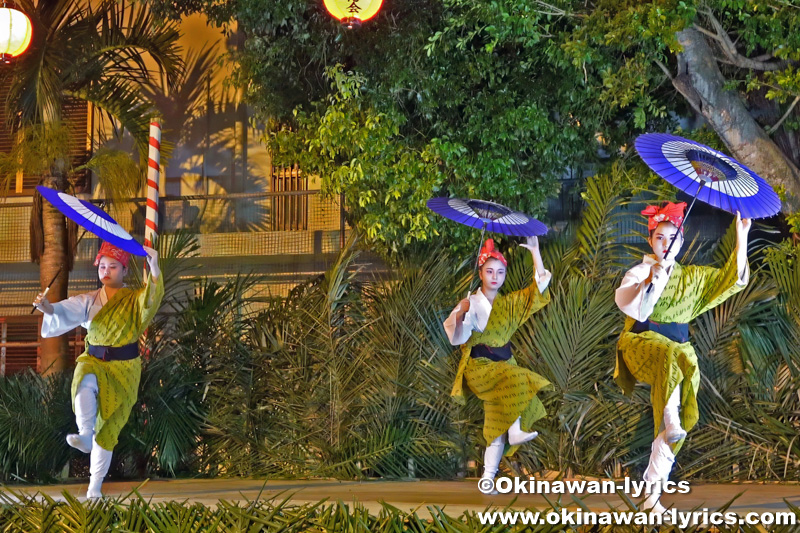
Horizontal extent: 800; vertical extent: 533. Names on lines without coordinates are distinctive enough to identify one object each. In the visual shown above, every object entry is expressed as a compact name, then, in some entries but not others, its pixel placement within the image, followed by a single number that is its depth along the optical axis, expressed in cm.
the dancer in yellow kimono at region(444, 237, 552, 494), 1423
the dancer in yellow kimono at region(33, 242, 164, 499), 1359
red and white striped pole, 1612
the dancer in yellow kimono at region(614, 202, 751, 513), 1124
